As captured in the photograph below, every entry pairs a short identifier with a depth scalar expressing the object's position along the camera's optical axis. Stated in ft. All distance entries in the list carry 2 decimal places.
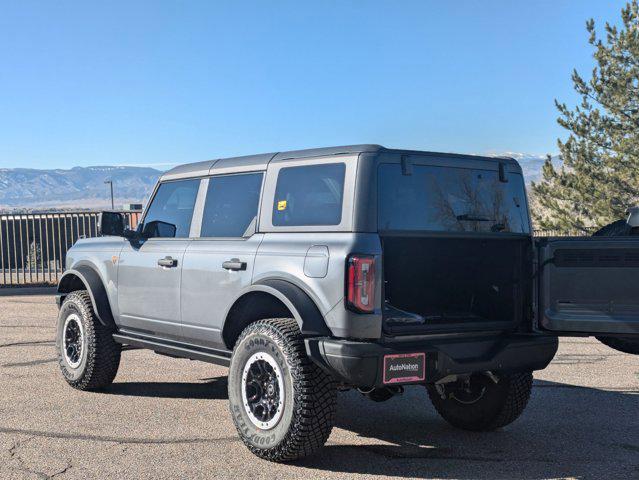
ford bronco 16.08
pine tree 88.33
